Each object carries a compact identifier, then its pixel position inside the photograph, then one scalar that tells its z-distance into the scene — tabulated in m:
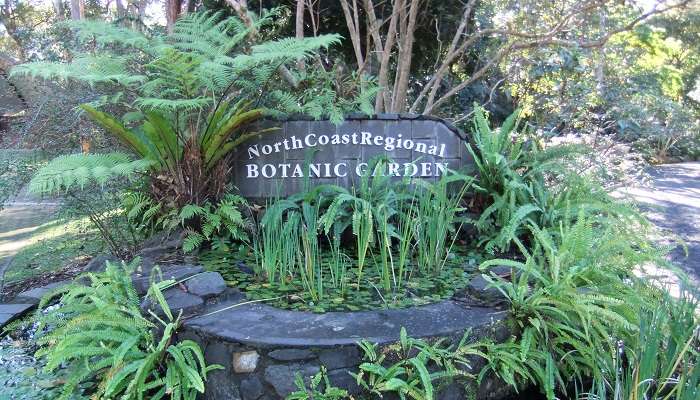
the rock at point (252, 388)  2.51
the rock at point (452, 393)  2.54
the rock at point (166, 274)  3.17
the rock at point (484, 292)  2.95
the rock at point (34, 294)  4.16
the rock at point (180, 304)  2.86
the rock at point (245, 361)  2.51
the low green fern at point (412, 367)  2.33
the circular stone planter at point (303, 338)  2.45
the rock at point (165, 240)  3.94
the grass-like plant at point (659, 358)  2.08
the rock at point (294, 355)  2.45
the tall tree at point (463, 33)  6.20
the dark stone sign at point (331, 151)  4.28
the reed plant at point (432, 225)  3.46
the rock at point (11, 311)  3.74
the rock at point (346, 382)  2.42
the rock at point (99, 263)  4.04
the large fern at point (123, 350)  2.44
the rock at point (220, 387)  2.57
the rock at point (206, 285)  3.03
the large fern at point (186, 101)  3.37
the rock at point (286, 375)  2.43
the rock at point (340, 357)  2.44
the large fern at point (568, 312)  2.57
